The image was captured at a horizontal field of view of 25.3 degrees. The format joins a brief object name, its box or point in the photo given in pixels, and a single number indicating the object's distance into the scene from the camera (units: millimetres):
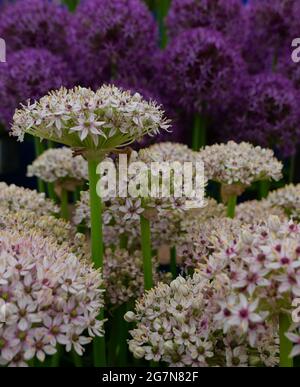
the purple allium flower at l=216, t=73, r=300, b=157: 1275
